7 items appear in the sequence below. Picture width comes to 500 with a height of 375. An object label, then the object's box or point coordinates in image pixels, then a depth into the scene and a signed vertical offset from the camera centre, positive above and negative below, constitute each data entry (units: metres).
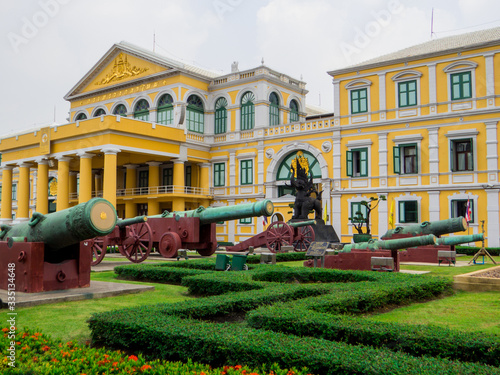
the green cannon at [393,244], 11.44 -0.68
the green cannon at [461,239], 15.46 -0.73
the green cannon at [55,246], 7.84 -0.50
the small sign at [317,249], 12.14 -0.81
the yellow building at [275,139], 25.80 +4.90
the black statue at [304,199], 22.91 +0.84
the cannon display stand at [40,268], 8.34 -0.87
